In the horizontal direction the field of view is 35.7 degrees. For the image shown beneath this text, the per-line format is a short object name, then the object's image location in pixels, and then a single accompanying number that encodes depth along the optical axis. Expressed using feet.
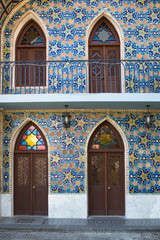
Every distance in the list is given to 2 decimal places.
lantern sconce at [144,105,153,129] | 26.43
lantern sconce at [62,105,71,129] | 26.66
